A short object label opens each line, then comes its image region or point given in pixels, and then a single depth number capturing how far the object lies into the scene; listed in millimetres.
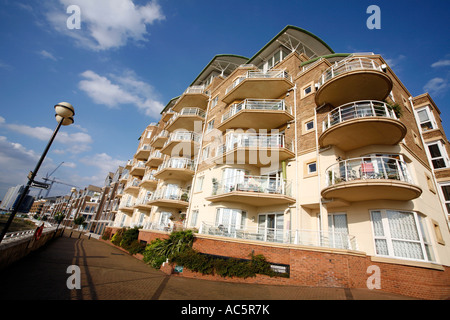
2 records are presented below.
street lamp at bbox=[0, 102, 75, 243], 5844
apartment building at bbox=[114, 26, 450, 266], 9836
